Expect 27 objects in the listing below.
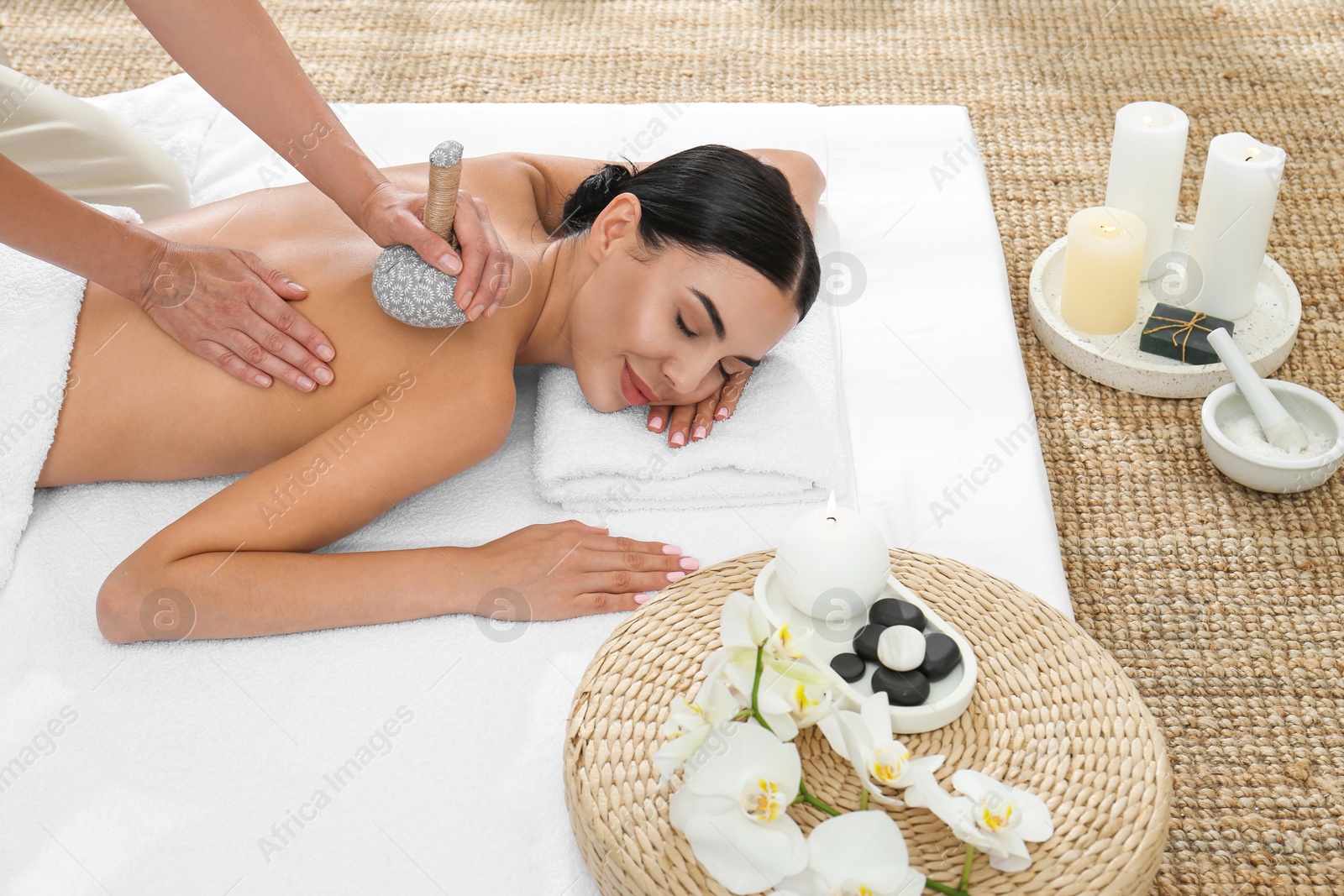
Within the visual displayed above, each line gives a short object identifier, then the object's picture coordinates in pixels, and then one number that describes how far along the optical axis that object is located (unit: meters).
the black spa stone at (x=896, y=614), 0.96
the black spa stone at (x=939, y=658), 0.92
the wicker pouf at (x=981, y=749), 0.82
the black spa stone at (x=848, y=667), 0.92
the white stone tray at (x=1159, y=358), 1.58
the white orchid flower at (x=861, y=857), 0.73
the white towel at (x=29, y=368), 1.21
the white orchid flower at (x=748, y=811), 0.75
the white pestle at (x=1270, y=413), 1.42
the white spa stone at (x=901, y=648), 0.91
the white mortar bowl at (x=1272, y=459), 1.40
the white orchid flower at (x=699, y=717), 0.76
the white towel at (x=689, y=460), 1.30
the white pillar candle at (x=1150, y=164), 1.56
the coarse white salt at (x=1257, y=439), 1.43
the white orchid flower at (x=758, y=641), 0.76
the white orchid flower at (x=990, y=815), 0.75
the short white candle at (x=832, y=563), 0.94
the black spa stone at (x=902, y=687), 0.90
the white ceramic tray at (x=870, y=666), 0.90
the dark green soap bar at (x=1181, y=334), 1.57
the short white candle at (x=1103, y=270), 1.55
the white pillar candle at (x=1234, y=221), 1.49
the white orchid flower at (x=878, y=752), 0.75
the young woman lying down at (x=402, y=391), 1.15
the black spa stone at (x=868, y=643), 0.93
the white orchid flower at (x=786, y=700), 0.76
